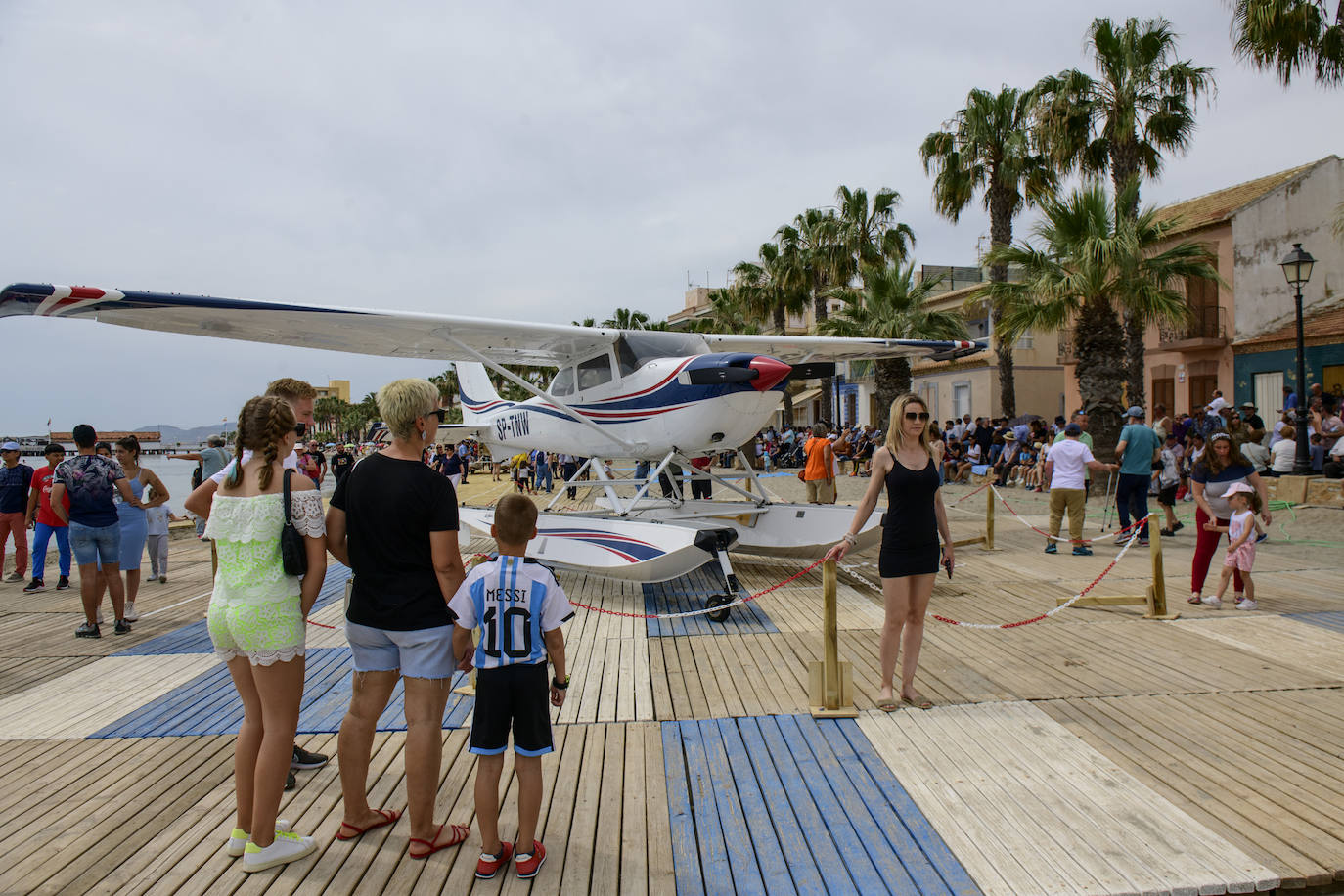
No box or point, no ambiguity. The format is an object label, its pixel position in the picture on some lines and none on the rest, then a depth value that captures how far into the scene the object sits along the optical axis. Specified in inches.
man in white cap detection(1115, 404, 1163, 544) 379.9
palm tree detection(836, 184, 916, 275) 1151.0
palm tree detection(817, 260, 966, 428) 856.3
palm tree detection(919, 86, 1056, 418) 912.9
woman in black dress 167.9
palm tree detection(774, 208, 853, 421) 1179.9
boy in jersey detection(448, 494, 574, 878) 105.7
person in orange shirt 534.3
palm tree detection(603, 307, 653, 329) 1684.3
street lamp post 476.1
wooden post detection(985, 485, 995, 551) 388.5
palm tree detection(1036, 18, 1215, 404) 724.7
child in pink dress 245.6
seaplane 275.0
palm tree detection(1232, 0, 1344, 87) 453.4
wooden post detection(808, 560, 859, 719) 167.6
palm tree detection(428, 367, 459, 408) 2371.1
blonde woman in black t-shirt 109.9
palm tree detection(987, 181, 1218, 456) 559.2
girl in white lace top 108.4
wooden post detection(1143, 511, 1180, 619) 240.7
